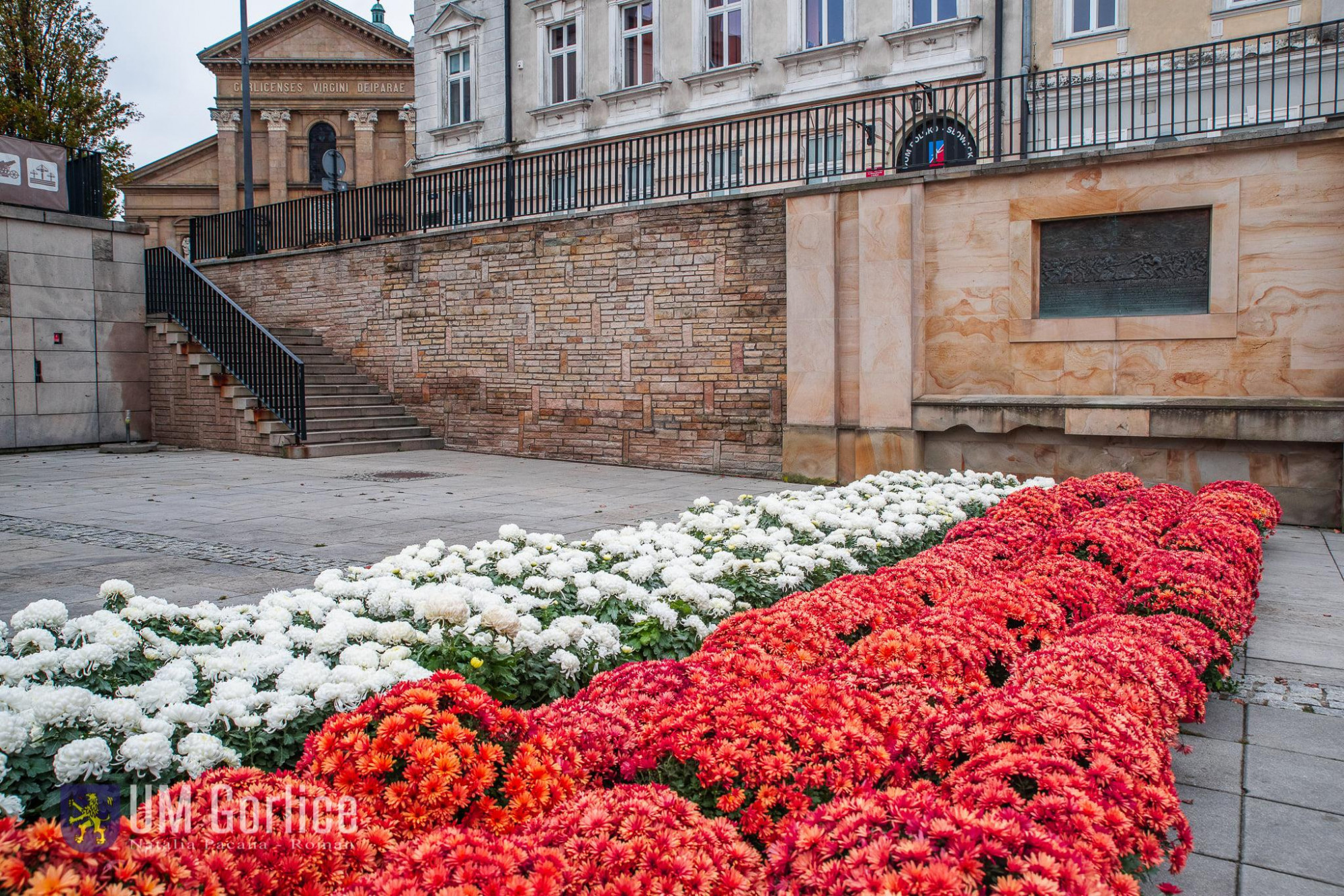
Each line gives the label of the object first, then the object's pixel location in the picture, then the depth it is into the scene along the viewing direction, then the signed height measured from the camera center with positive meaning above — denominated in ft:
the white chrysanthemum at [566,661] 11.85 -3.17
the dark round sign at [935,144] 50.33 +13.75
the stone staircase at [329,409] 53.06 -0.83
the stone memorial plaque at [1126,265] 34.37 +4.50
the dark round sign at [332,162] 82.70 +20.67
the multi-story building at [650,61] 60.85 +22.91
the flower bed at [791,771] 5.99 -2.90
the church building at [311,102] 120.78 +35.53
